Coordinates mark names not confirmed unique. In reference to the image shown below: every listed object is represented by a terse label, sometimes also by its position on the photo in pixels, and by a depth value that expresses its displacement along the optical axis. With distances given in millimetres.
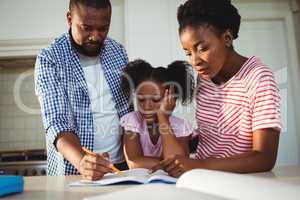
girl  1100
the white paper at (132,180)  629
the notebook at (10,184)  552
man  1000
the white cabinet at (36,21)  2283
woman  798
